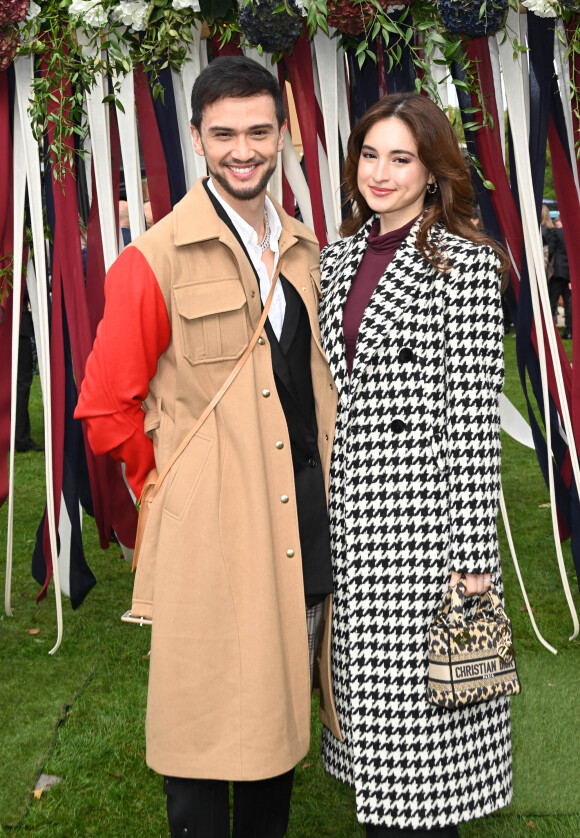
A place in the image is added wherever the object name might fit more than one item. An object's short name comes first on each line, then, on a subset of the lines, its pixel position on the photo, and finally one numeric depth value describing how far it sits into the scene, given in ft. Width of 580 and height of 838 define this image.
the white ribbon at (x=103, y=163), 11.53
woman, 7.36
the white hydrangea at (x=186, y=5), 10.58
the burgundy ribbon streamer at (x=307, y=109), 11.45
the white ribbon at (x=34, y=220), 11.51
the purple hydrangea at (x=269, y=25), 10.36
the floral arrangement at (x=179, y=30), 10.44
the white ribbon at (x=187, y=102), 11.19
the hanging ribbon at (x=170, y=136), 11.50
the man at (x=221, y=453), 7.27
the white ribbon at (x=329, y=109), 11.28
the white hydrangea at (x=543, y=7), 10.43
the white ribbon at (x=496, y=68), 11.18
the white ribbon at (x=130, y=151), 11.44
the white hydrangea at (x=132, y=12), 10.64
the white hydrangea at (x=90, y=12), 10.53
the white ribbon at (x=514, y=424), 12.80
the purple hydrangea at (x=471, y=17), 10.32
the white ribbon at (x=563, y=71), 10.93
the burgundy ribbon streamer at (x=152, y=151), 11.58
